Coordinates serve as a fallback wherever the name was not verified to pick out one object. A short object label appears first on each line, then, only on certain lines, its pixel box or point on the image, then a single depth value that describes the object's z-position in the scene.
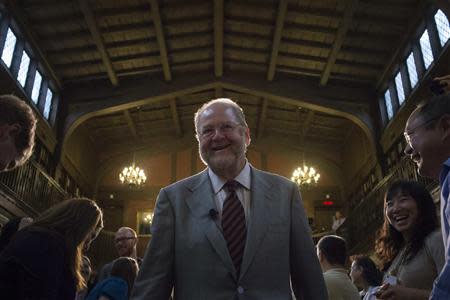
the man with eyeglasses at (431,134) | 1.91
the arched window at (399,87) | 12.47
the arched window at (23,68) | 11.35
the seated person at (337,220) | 16.16
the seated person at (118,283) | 3.70
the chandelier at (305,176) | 13.80
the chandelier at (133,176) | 13.70
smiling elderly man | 1.96
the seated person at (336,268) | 3.64
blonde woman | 2.41
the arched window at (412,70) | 11.39
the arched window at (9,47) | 10.41
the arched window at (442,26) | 9.43
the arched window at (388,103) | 13.43
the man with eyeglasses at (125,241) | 5.45
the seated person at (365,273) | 4.25
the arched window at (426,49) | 10.44
